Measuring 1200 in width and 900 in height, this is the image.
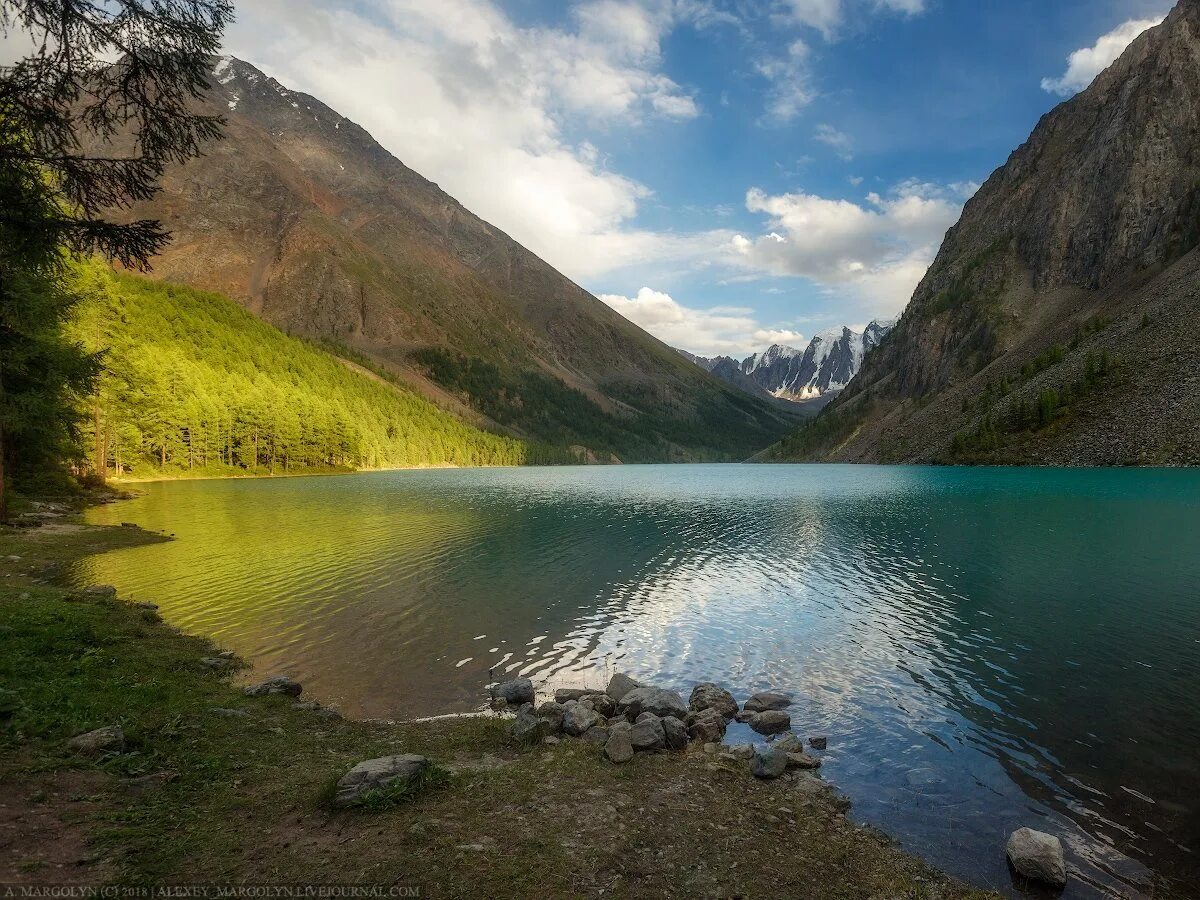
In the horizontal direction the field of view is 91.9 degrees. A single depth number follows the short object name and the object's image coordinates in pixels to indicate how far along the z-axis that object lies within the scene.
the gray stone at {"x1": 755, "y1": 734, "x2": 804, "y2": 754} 13.98
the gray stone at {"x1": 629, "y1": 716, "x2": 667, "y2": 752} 14.13
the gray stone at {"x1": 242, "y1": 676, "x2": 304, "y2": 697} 16.45
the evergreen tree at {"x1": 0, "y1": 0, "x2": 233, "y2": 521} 12.38
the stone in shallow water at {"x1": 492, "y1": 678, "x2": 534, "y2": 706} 17.66
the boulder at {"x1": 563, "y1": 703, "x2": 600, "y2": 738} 14.95
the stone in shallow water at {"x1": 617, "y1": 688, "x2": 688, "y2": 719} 16.00
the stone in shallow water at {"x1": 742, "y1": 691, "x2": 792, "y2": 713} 16.92
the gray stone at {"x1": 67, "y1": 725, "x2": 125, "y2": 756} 10.48
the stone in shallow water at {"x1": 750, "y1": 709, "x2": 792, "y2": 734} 15.72
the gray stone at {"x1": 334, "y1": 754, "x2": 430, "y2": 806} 10.11
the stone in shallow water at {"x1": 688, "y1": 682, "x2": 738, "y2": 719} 16.69
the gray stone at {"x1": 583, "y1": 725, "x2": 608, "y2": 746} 14.50
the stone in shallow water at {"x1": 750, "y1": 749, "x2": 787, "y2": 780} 12.90
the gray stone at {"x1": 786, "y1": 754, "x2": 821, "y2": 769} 13.39
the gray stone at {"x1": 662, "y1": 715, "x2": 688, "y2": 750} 14.44
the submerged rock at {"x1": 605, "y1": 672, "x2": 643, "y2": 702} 17.68
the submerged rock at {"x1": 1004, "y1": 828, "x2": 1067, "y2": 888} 9.51
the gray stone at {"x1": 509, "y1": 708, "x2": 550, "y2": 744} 14.35
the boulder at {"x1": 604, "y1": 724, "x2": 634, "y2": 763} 13.55
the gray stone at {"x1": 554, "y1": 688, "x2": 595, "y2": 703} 17.42
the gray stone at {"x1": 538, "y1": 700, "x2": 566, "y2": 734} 15.01
